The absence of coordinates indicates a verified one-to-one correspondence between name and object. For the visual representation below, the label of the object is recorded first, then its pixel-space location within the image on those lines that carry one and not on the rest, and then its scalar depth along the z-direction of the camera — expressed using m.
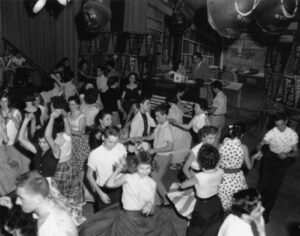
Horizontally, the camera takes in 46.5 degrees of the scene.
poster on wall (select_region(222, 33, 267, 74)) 13.78
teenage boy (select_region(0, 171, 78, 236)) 2.34
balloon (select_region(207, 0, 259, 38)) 5.87
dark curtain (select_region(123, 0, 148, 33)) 10.80
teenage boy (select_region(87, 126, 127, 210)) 3.61
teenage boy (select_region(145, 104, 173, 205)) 4.54
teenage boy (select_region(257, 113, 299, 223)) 4.37
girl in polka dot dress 4.03
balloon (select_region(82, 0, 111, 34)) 8.12
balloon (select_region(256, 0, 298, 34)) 6.29
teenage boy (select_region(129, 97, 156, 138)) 5.21
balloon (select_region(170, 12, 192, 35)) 9.12
